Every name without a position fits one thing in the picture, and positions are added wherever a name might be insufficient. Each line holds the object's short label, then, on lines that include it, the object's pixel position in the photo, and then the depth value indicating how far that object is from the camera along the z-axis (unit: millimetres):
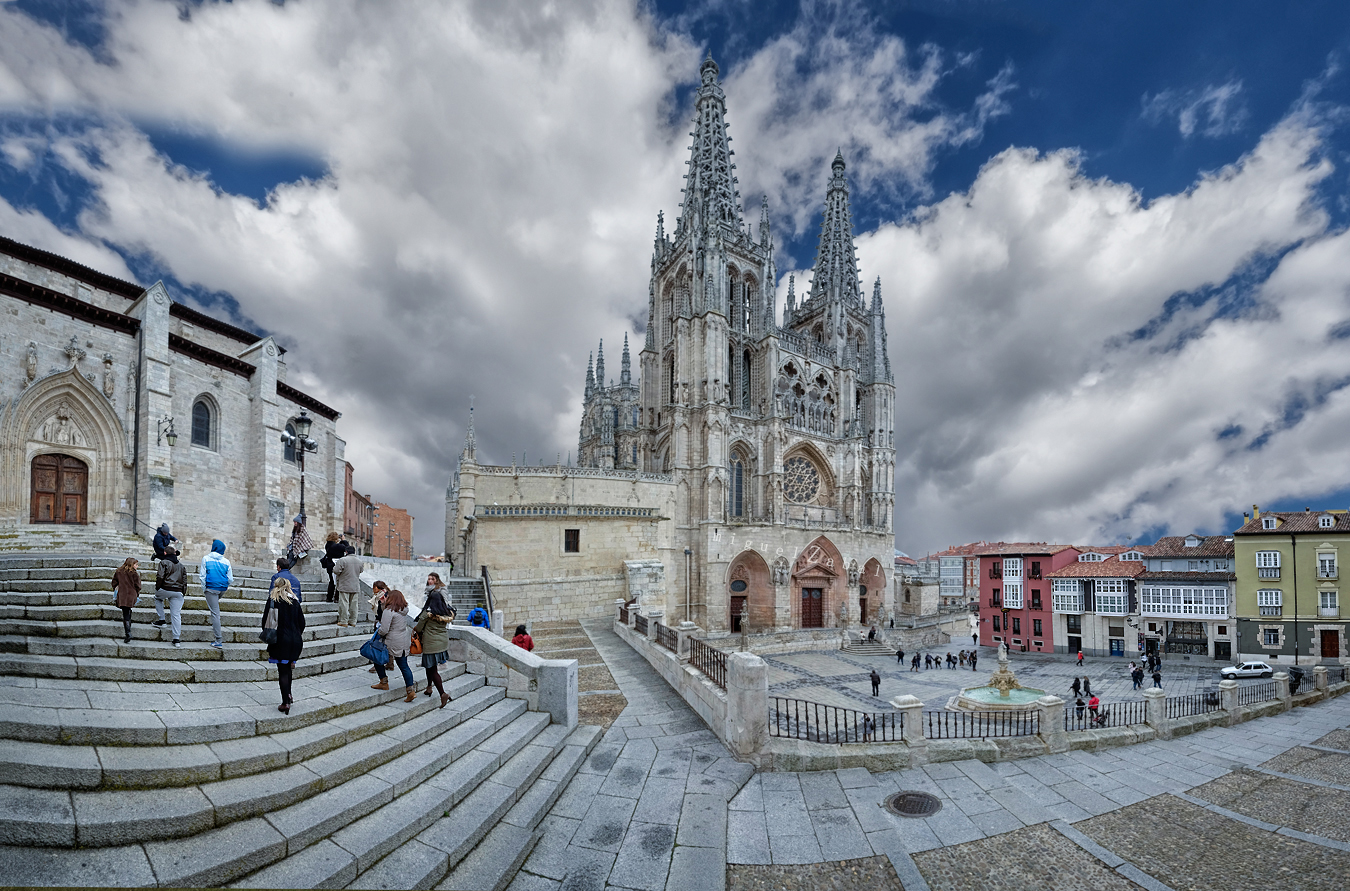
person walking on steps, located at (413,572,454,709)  6715
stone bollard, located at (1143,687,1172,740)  11773
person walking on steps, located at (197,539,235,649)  7133
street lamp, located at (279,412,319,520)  12777
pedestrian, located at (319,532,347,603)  9841
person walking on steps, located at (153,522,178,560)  7718
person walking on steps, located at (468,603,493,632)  10008
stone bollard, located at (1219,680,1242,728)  13773
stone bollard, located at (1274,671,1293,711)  15734
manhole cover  6567
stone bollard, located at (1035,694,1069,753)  9500
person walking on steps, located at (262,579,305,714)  5438
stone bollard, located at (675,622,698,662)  11336
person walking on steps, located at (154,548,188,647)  7012
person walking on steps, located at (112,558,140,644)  6973
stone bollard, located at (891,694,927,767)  8070
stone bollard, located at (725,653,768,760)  7336
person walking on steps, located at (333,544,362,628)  8844
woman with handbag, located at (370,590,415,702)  6568
